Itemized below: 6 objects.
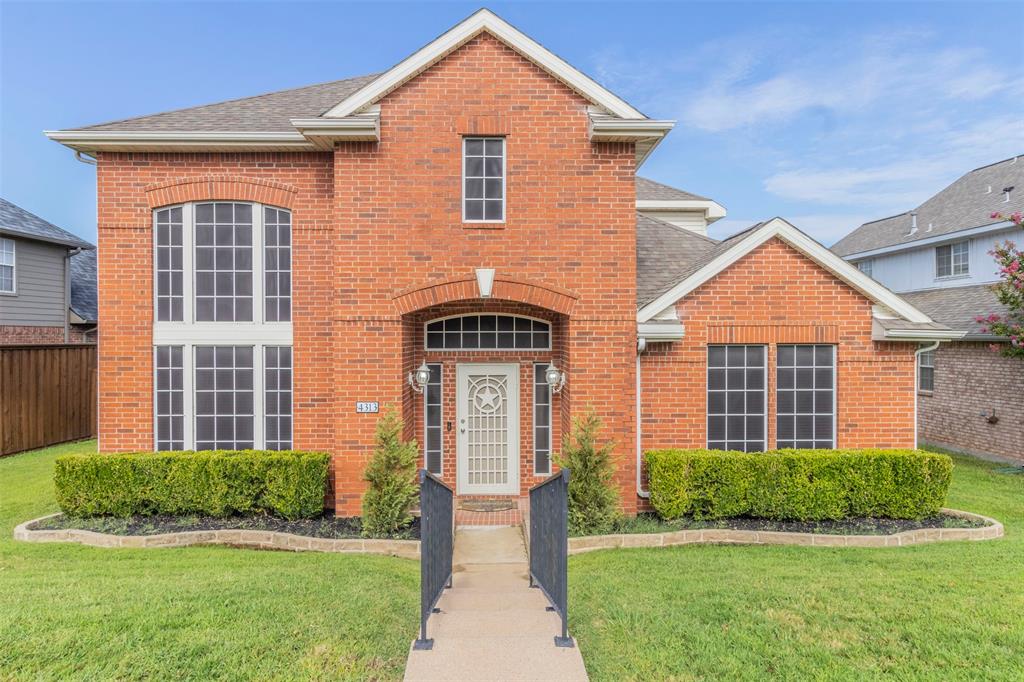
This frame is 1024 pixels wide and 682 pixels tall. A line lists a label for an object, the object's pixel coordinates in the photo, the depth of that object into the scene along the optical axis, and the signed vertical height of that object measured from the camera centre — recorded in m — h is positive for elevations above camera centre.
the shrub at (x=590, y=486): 7.80 -2.03
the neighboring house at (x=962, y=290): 13.59 +1.62
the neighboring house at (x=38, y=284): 16.05 +1.86
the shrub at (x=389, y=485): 7.77 -1.99
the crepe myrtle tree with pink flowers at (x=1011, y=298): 12.07 +0.99
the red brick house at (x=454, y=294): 8.48 +0.79
